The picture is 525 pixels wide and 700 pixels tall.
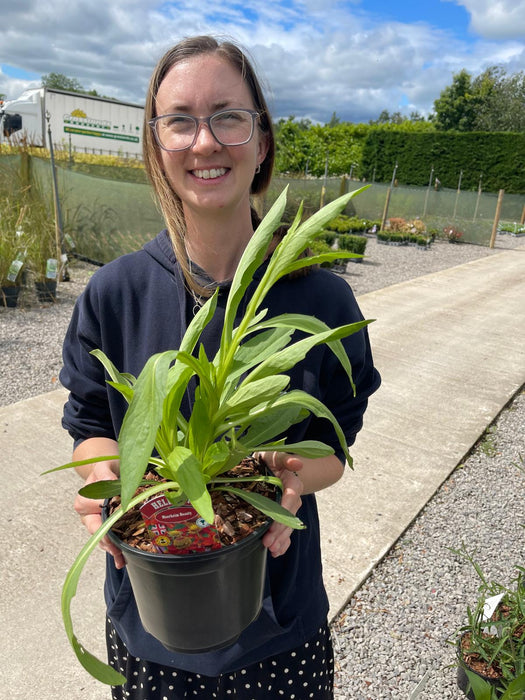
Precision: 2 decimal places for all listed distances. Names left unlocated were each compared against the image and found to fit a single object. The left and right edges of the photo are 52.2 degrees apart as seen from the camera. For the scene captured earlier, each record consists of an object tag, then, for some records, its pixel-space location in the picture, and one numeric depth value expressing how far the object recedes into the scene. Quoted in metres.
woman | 1.12
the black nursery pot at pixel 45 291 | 6.39
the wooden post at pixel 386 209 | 14.81
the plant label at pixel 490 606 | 1.85
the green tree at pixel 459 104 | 39.44
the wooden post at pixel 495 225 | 14.03
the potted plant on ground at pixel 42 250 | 6.28
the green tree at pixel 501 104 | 35.25
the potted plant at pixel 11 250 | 5.86
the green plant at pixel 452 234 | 14.68
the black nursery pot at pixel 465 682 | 1.87
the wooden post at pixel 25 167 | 8.07
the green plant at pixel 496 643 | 1.81
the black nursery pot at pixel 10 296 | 6.03
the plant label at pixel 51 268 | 6.00
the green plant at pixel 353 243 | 10.48
